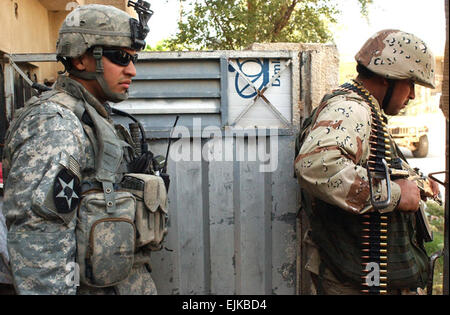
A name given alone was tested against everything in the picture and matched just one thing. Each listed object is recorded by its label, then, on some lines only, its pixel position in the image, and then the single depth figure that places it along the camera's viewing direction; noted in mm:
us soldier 1608
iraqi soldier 1996
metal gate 2941
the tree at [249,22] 9148
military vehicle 14656
